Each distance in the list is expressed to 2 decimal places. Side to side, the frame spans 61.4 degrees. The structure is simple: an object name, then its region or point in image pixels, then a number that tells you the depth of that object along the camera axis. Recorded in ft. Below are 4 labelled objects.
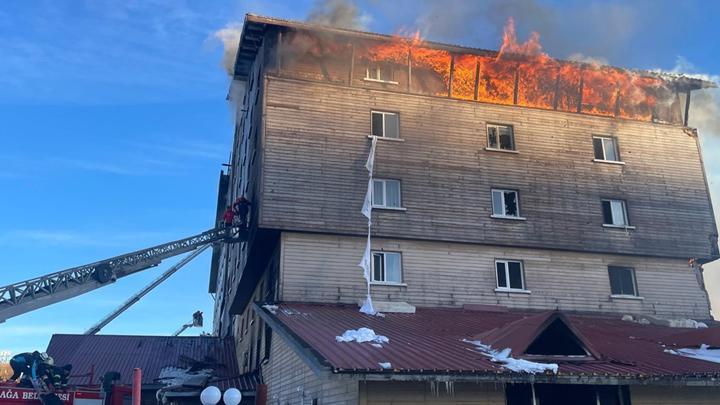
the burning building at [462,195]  68.23
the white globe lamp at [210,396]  49.93
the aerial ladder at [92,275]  69.10
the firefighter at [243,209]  80.17
